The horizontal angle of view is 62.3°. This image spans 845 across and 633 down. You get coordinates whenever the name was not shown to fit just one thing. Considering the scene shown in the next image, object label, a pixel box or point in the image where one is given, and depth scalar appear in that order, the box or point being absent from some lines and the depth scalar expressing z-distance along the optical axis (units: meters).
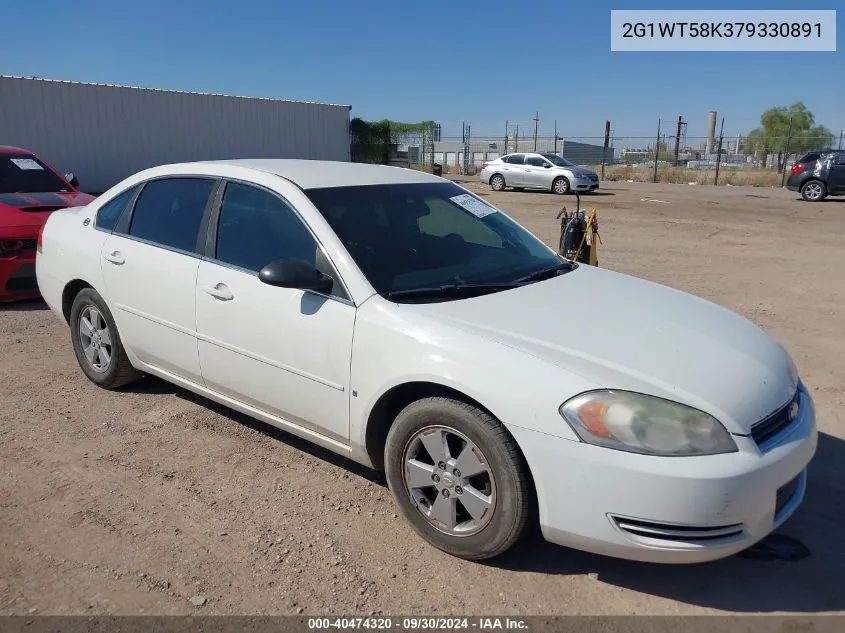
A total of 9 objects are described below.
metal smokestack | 70.86
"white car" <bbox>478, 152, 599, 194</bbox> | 24.12
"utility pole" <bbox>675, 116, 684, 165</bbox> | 39.27
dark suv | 20.67
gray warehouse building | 19.47
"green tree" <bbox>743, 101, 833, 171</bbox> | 37.47
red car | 6.94
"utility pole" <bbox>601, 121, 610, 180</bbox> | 37.88
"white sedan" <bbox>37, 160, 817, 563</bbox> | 2.50
